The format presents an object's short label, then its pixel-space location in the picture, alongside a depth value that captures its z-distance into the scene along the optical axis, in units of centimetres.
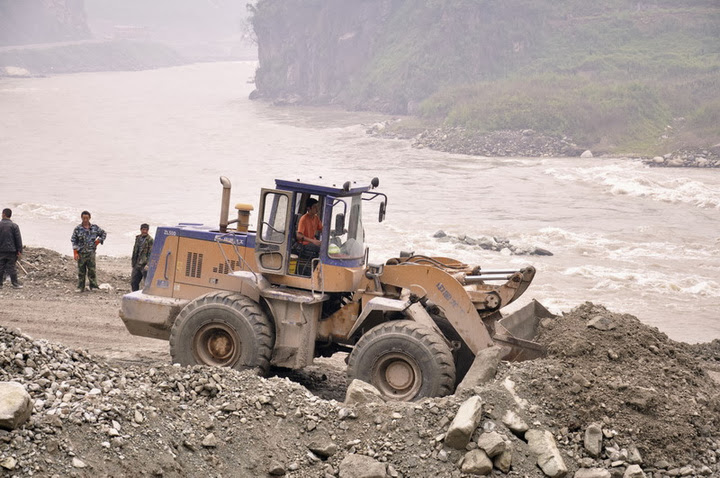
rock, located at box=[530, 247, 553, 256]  4362
